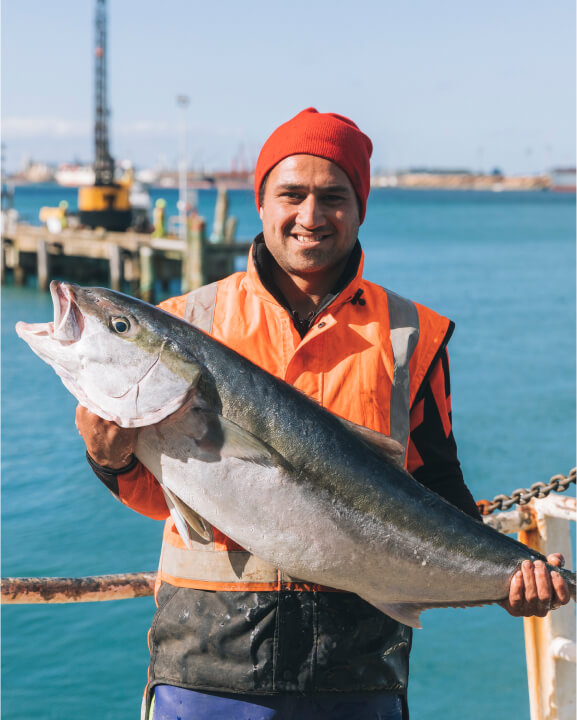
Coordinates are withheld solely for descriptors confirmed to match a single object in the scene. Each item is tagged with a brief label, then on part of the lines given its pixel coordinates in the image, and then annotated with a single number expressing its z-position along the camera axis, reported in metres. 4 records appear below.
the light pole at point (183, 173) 34.53
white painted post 3.89
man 2.49
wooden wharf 30.33
